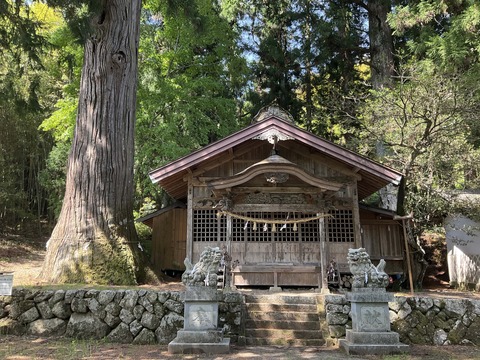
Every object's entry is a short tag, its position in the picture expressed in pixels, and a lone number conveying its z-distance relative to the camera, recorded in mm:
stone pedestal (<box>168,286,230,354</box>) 6078
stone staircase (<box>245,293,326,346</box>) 7051
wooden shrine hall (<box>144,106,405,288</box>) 10117
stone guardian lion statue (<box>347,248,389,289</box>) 6617
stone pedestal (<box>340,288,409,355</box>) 6191
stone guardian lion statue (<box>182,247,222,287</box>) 6484
